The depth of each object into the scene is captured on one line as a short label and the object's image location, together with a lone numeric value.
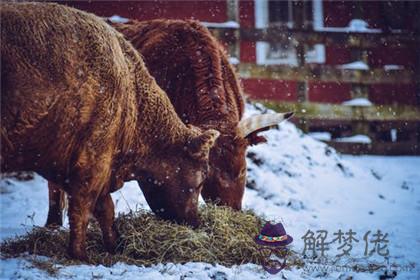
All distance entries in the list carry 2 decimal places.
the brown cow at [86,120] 6.82
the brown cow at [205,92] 10.80
